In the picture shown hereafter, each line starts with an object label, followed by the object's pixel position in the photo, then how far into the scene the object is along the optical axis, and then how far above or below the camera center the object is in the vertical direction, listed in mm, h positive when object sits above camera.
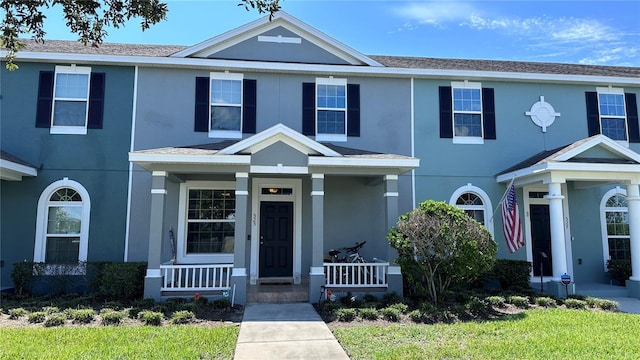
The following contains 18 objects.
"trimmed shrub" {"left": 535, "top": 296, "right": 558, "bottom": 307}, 8963 -1628
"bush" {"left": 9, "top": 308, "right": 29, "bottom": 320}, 7648 -1661
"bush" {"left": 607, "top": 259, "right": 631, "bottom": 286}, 11133 -1158
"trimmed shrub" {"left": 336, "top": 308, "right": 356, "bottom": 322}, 7724 -1667
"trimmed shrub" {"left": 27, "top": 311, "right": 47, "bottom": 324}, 7406 -1672
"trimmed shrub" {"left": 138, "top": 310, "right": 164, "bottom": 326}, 7371 -1666
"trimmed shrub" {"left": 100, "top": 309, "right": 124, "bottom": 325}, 7372 -1667
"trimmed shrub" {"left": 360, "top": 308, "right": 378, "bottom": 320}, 7777 -1660
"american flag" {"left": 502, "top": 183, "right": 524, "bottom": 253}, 9516 +131
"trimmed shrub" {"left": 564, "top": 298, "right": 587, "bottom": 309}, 8875 -1652
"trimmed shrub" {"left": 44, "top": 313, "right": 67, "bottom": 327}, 7242 -1691
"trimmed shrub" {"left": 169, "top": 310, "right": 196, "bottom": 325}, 7461 -1685
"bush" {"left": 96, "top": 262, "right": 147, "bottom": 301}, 9094 -1244
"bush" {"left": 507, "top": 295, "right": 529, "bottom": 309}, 8773 -1589
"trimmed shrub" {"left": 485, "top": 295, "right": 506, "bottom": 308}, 8648 -1563
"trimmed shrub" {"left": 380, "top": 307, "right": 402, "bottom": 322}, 7766 -1665
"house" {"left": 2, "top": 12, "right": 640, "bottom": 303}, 9875 +1881
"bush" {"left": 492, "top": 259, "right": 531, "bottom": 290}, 10484 -1169
